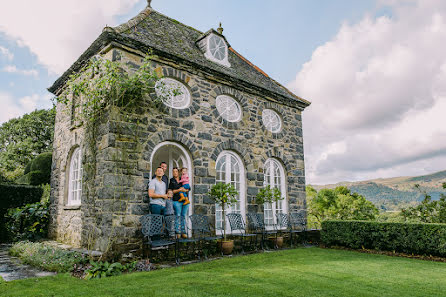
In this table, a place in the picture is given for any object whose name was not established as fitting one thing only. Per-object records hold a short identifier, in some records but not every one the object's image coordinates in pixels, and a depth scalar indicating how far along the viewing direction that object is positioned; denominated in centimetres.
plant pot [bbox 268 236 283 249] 972
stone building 717
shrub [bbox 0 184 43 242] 1069
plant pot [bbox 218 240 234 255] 821
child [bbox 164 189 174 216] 787
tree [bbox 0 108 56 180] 2361
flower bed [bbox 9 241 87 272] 614
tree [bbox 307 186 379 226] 2112
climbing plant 720
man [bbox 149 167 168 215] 729
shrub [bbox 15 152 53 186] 1417
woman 782
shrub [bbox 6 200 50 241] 1041
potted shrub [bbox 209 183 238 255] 823
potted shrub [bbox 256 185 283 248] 976
